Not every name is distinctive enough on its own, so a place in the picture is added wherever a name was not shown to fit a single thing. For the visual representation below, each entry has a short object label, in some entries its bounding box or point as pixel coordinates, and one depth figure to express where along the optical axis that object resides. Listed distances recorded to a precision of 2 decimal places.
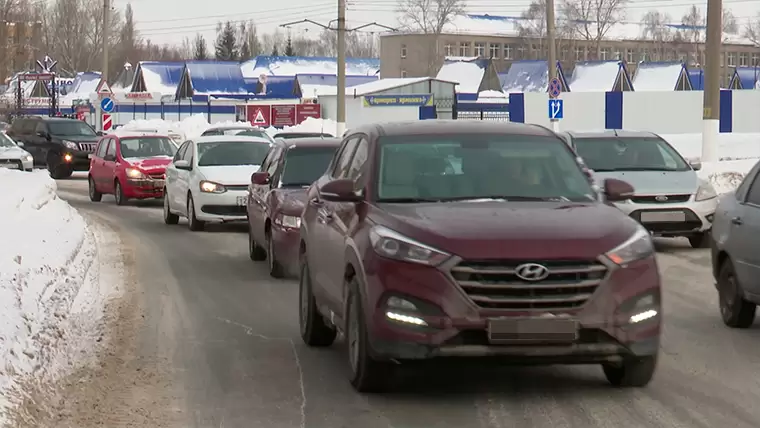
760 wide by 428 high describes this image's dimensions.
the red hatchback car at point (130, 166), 27.20
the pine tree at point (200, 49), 178.09
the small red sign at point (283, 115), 62.91
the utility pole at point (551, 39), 36.06
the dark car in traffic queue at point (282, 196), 14.34
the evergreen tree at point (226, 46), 170.50
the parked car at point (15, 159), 34.06
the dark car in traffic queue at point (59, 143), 38.47
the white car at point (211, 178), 20.38
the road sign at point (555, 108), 35.12
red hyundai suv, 7.19
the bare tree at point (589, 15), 131.88
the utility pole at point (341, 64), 37.91
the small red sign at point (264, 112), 62.47
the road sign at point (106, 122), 47.12
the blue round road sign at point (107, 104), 47.59
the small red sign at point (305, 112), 63.85
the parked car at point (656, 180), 16.86
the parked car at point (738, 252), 10.27
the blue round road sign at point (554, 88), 35.19
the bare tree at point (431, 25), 139.75
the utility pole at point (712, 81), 26.41
